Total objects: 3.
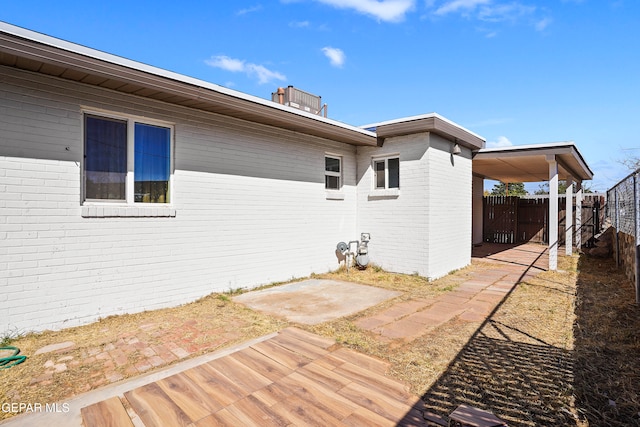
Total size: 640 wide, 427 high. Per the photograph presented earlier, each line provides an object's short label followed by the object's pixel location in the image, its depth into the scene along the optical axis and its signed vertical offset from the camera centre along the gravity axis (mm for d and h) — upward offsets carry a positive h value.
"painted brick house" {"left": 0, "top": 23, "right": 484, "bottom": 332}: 3930 +417
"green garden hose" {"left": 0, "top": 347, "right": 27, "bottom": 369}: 3197 -1498
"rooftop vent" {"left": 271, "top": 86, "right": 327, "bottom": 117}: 8711 +3090
